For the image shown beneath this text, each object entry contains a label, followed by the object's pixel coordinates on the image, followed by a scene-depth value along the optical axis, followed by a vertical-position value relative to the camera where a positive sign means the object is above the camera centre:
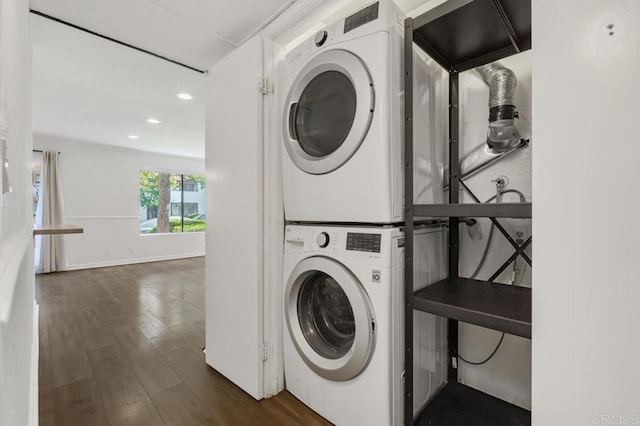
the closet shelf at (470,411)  1.22 -0.93
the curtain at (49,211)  4.61 -0.01
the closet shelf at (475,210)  0.89 +0.00
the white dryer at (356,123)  1.12 +0.40
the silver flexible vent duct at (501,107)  1.25 +0.46
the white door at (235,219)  1.51 -0.05
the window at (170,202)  6.14 +0.18
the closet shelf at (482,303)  0.90 -0.36
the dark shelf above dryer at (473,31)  1.07 +0.78
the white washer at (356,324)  1.13 -0.53
